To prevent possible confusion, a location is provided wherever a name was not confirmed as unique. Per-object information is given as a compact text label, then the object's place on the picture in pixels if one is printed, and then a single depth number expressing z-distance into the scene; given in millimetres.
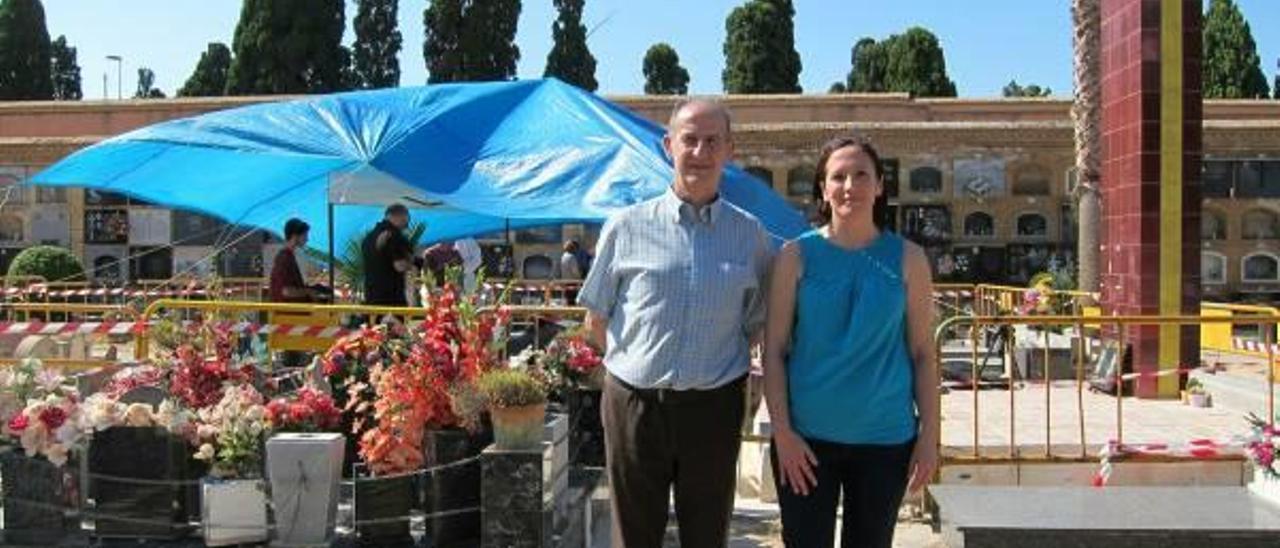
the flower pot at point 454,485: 4973
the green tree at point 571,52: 47406
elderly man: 3477
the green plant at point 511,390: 4652
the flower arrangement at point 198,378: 5605
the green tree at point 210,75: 56469
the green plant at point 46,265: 22750
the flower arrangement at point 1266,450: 5469
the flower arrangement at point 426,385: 5020
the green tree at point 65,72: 72750
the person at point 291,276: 11109
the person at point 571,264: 18969
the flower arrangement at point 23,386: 5273
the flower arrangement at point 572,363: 6000
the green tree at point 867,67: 61031
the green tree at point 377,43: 45656
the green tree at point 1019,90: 71875
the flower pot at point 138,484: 5090
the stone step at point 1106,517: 4910
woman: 3344
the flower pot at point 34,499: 5129
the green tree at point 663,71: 60125
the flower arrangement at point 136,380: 6070
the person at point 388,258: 10391
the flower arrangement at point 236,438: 5020
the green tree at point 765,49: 48375
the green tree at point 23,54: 47781
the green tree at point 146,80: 96625
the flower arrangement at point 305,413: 5125
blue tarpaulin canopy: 8508
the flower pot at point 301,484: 4867
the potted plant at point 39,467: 5059
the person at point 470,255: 13512
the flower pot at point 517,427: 4691
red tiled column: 11930
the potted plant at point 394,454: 5031
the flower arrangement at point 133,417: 5125
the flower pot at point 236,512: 4961
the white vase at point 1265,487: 5470
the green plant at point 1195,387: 11201
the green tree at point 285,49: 40781
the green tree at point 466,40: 41656
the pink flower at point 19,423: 5070
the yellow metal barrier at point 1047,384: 7453
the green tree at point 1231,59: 48000
